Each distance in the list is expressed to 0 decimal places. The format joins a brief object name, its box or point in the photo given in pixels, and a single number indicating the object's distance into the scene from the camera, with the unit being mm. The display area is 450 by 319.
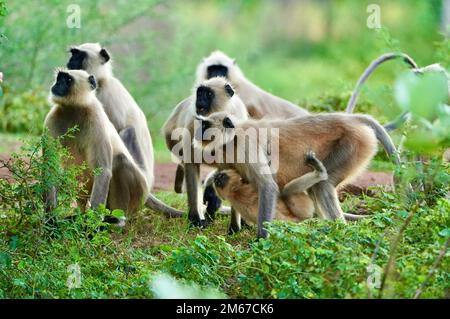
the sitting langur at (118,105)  13018
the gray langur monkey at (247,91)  14304
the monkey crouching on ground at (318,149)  10762
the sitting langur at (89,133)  11131
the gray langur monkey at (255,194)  10802
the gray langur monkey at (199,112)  11926
